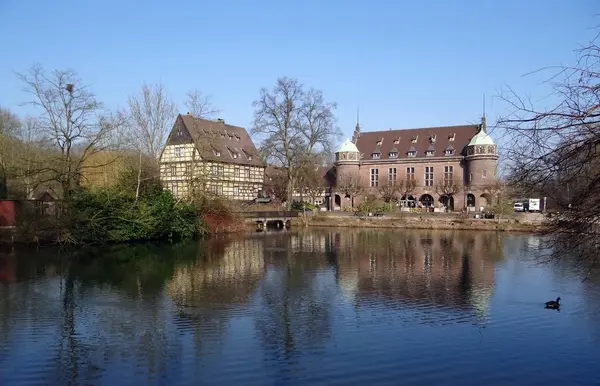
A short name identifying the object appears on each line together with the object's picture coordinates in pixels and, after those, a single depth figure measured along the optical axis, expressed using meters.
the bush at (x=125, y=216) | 27.23
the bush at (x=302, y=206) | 52.02
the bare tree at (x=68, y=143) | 27.70
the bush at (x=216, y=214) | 35.31
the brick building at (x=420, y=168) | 54.59
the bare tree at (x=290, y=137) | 47.44
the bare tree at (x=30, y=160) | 27.61
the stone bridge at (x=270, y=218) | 41.75
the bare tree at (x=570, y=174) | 5.50
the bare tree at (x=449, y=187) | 54.66
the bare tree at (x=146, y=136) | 31.39
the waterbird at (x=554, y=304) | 13.99
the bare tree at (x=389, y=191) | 56.99
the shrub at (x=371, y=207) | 49.59
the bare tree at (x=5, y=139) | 33.66
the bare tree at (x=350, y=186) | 59.28
